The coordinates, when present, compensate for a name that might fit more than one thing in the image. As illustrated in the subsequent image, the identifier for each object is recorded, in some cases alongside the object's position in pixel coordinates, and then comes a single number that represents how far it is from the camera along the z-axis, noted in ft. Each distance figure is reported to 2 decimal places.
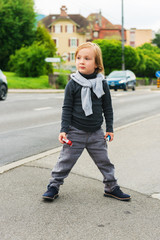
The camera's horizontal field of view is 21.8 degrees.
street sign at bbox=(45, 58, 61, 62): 103.76
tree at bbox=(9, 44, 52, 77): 110.83
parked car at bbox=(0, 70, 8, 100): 54.94
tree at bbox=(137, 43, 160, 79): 208.44
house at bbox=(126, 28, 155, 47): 316.81
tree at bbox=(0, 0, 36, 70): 144.05
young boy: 11.73
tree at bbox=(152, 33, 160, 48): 350.02
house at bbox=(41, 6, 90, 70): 242.99
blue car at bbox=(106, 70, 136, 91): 94.68
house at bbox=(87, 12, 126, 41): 254.47
